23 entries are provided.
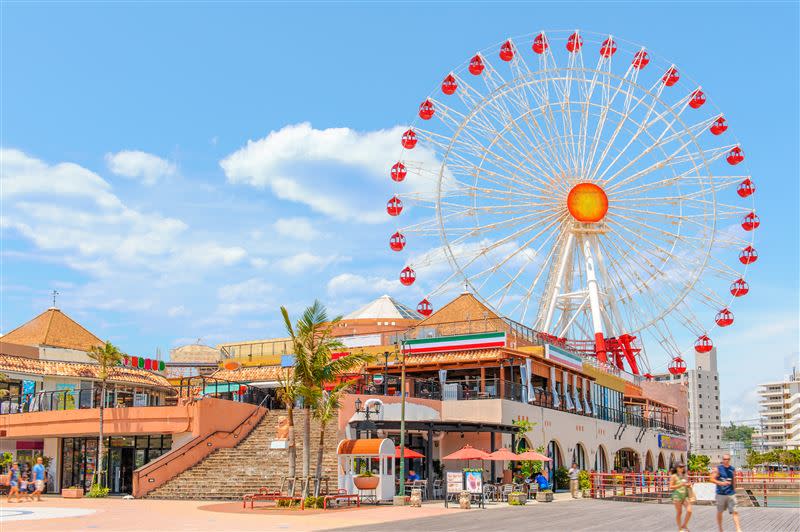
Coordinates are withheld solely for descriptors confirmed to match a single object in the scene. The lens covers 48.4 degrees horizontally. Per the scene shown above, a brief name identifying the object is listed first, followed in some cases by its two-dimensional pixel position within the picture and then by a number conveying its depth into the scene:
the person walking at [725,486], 19.56
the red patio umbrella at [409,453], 34.74
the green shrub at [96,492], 37.38
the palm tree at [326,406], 31.75
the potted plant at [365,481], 33.16
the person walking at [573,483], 40.34
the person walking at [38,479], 34.70
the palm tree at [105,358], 39.16
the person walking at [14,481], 33.84
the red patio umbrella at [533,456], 37.31
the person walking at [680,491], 21.08
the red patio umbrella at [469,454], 35.12
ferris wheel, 53.44
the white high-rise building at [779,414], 173.38
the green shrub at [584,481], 41.09
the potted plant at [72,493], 37.04
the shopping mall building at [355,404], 38.19
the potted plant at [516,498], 34.69
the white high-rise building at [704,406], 178.88
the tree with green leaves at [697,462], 70.76
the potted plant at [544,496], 37.12
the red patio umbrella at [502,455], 35.82
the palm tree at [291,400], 31.95
